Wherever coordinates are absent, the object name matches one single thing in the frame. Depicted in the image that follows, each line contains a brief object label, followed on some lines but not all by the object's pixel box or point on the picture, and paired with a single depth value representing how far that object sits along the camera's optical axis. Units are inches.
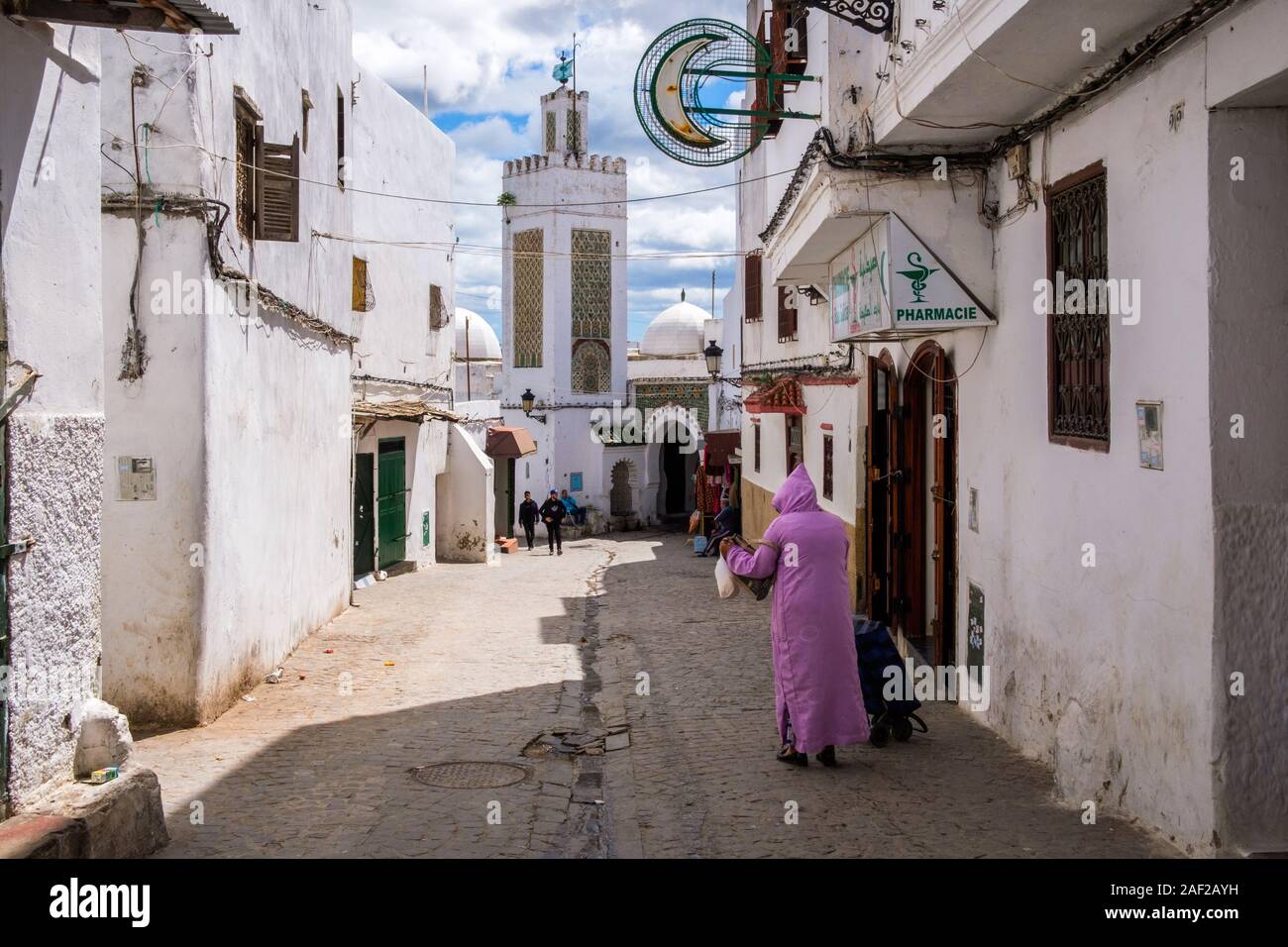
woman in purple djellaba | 234.5
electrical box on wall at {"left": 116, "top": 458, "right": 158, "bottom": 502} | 290.4
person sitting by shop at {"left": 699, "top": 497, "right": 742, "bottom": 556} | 536.4
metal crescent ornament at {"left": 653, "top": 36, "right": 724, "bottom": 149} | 364.5
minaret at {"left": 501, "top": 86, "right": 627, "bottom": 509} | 1424.7
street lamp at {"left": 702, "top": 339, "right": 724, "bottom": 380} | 906.7
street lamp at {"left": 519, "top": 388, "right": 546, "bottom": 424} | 1295.5
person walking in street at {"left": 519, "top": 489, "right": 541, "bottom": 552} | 951.0
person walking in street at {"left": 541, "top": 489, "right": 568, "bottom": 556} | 932.0
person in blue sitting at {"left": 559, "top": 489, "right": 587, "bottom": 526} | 1313.2
